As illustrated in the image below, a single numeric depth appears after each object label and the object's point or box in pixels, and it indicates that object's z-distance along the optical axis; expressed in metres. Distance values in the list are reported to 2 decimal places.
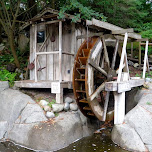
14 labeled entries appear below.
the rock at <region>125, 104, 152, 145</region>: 4.79
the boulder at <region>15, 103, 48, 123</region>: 5.39
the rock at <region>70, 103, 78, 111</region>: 6.16
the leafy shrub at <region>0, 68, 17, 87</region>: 7.21
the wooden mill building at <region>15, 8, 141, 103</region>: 6.18
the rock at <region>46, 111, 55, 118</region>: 5.55
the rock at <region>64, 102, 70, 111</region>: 6.04
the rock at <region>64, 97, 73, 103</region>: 6.33
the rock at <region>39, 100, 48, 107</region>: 5.95
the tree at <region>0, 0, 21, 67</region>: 8.04
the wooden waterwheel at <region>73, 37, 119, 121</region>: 5.64
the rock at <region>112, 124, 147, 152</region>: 4.65
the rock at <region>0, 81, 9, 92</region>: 6.94
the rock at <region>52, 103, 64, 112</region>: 5.83
